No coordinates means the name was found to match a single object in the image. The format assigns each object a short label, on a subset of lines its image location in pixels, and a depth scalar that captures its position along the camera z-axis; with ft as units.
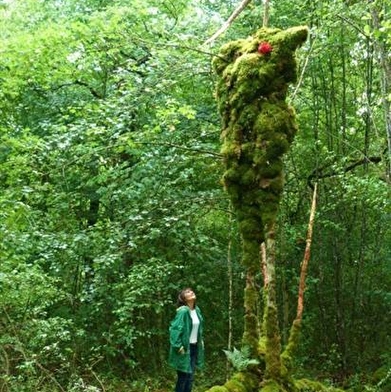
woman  21.80
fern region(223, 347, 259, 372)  16.91
